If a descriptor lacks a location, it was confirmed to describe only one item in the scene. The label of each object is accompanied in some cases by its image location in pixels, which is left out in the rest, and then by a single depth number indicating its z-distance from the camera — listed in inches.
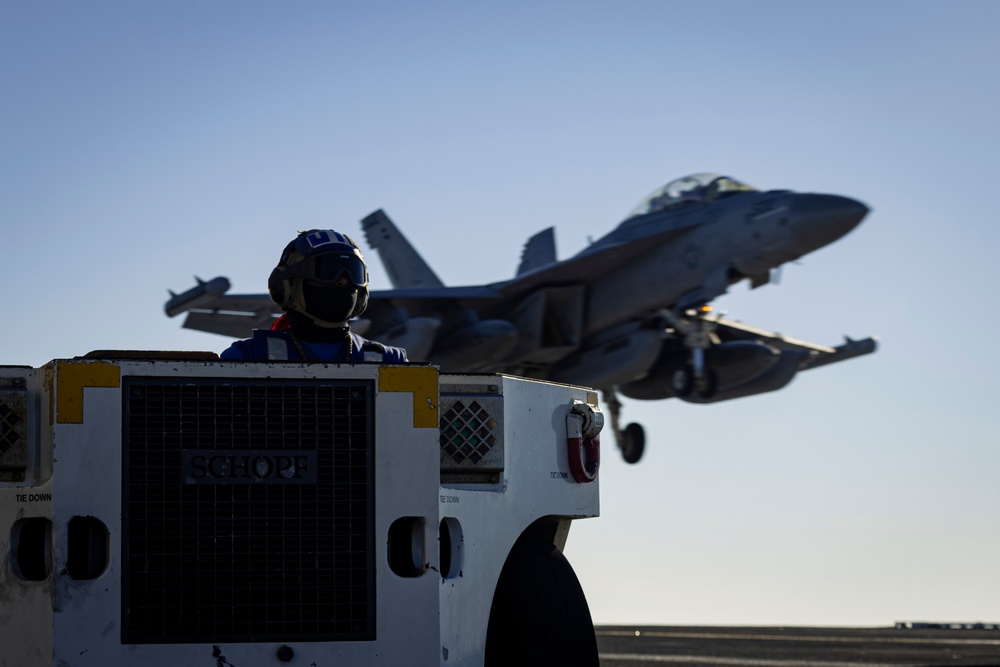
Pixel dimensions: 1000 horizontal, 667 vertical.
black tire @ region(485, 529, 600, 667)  418.6
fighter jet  2335.1
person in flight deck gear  451.8
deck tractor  363.3
